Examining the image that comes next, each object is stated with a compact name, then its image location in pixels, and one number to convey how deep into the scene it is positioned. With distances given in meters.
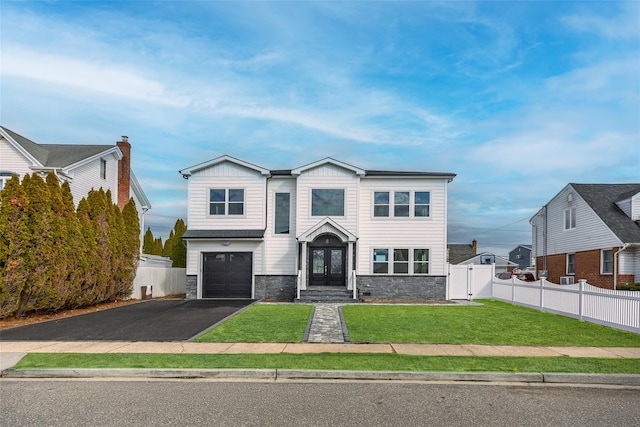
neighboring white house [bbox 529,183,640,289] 23.38
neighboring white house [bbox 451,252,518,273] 55.91
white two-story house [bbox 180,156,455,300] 22.31
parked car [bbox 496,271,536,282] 34.63
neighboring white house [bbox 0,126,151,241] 22.64
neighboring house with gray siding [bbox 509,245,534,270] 63.33
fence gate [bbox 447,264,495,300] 23.34
